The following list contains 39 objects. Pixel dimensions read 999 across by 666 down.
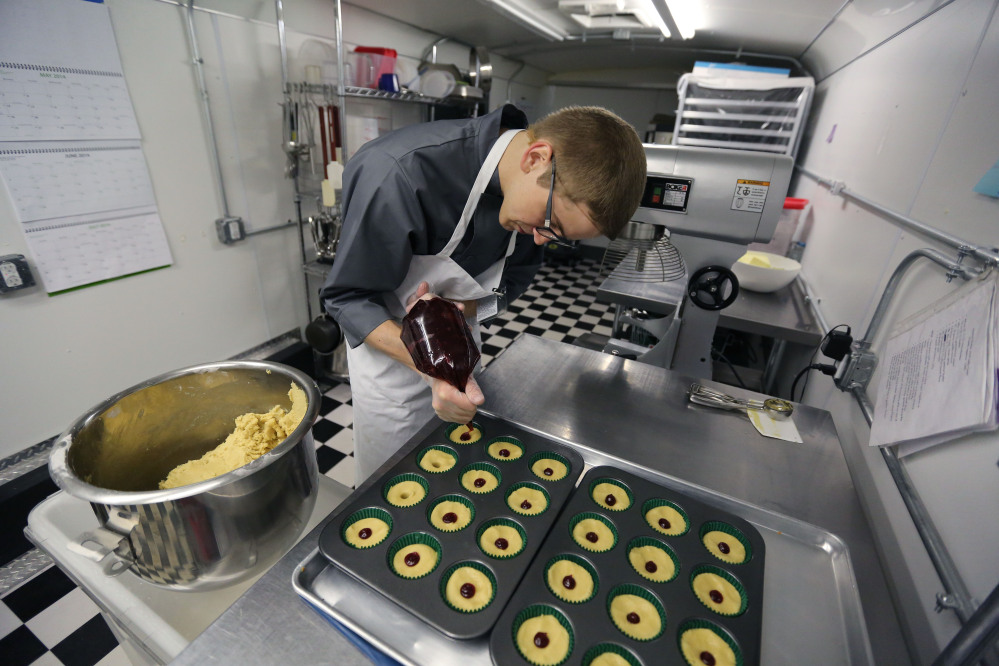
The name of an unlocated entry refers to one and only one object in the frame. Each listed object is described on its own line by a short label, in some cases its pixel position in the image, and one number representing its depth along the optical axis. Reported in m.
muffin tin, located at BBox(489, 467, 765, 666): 0.68
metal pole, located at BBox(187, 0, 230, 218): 2.18
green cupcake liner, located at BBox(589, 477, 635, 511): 0.95
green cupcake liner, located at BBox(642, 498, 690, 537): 0.92
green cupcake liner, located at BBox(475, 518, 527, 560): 0.83
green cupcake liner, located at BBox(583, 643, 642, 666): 0.67
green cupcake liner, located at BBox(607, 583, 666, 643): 0.75
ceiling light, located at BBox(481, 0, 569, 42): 2.88
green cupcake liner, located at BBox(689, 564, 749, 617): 0.78
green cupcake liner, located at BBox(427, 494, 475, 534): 0.88
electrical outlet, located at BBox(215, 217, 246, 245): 2.55
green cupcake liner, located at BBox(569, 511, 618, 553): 0.88
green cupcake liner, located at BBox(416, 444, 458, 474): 1.02
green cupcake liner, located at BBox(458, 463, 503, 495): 0.97
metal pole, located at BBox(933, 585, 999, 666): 0.50
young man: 1.04
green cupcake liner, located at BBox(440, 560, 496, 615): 0.75
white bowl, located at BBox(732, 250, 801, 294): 2.28
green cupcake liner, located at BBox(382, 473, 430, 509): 0.92
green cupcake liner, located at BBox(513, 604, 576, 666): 0.71
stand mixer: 1.35
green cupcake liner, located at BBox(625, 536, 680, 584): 0.83
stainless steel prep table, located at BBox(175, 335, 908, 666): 0.68
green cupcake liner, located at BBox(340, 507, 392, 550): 0.83
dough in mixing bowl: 0.97
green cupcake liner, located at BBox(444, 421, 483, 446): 1.10
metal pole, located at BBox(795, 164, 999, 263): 0.90
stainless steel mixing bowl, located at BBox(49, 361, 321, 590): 0.68
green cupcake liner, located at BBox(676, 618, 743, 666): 0.69
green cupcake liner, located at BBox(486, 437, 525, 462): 1.08
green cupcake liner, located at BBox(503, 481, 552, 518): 0.89
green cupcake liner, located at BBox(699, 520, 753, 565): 0.87
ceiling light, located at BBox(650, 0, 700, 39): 2.45
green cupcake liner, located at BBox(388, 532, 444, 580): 0.80
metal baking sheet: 0.69
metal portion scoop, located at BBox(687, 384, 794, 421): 1.30
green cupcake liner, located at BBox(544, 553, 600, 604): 0.79
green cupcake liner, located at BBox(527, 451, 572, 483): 1.02
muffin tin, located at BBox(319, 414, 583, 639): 0.70
